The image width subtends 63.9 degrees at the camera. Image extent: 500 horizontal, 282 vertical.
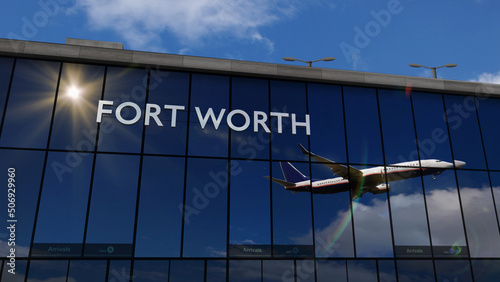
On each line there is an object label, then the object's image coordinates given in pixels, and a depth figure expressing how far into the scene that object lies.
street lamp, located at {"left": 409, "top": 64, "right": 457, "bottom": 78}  23.59
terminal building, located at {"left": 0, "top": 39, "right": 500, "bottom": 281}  16.80
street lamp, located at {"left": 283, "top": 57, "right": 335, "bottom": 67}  21.73
